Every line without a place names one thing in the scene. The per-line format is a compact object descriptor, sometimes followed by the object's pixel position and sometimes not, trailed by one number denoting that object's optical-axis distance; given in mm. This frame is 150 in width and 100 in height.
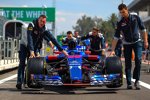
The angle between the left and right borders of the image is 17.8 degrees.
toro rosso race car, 10555
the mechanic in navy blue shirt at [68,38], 14523
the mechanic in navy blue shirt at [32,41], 11406
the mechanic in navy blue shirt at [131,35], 11609
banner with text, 47531
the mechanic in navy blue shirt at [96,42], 14633
